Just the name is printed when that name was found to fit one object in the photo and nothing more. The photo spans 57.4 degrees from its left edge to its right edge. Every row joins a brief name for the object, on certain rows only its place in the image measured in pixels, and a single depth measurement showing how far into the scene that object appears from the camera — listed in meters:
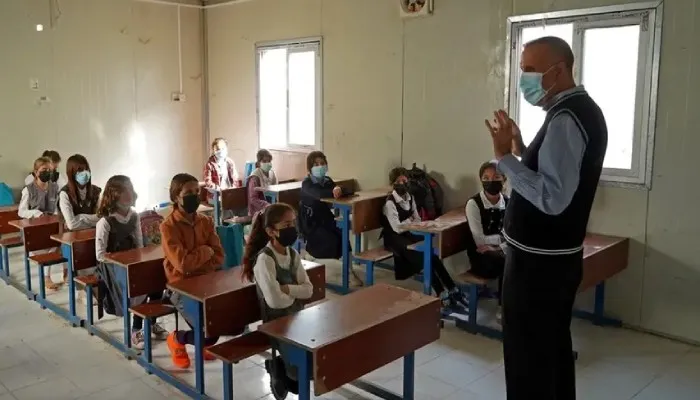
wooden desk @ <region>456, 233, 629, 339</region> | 3.85
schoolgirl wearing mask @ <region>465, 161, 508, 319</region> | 4.09
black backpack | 5.11
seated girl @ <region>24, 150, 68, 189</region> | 5.42
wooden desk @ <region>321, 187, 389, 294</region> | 4.89
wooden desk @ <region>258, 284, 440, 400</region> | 2.31
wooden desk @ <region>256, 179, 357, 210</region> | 5.63
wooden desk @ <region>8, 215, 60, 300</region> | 4.55
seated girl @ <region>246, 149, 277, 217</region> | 6.06
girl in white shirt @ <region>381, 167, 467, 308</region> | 4.51
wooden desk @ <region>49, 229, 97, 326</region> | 3.94
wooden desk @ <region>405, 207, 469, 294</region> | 4.09
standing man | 1.99
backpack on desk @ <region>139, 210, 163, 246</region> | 4.28
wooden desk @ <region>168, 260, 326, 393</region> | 2.87
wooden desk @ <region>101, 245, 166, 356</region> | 3.40
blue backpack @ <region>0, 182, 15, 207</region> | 6.09
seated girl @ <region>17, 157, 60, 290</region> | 5.23
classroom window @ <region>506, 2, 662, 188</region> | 4.06
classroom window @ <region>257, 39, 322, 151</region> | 6.38
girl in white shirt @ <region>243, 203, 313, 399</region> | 2.82
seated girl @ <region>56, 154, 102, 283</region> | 4.49
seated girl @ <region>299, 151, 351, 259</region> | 5.06
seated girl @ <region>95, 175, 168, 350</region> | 3.70
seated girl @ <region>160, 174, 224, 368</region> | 3.30
